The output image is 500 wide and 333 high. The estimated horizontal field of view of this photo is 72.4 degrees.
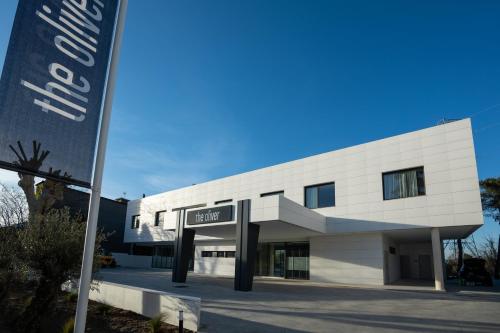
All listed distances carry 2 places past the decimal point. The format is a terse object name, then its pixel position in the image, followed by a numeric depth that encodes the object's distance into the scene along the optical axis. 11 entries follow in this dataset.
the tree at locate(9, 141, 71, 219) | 17.05
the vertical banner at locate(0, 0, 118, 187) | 4.70
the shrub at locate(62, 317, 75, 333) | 6.75
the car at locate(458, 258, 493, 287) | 23.55
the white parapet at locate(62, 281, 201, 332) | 7.75
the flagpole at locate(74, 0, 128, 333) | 5.06
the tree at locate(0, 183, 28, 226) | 15.35
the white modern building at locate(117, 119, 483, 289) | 18.23
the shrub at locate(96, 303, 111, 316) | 9.16
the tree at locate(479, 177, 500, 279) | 29.20
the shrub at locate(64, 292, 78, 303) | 10.62
